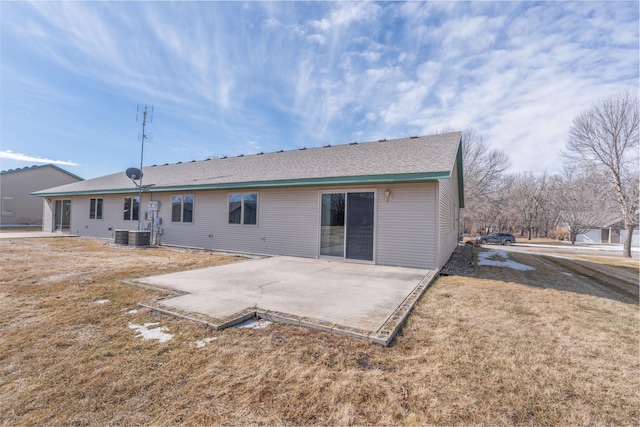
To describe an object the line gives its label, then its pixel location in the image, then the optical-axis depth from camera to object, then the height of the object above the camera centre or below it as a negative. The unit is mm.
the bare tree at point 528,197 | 34750 +3456
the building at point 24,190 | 22422 +1919
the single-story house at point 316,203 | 7055 +535
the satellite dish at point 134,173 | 12346 +1934
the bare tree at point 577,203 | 22547 +2160
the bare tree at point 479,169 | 23641 +4734
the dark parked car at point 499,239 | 25047 -1424
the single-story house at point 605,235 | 32544 -1208
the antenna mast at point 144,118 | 12648 +4497
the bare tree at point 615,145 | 16953 +5241
